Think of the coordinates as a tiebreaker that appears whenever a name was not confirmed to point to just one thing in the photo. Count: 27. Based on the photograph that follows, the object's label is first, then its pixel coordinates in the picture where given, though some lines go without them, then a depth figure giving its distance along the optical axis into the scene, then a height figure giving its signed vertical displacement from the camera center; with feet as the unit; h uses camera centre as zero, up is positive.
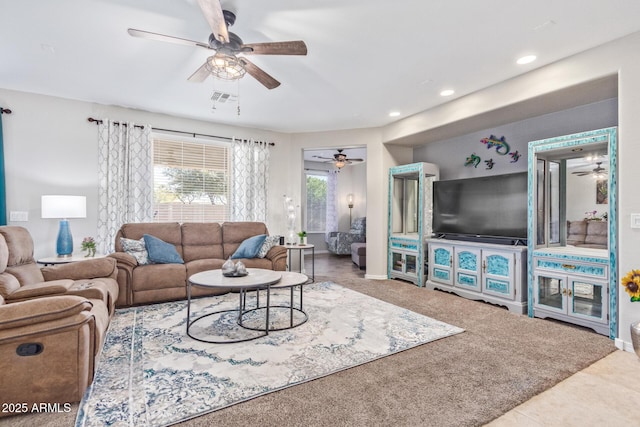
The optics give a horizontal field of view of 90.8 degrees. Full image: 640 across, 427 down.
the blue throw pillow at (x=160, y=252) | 13.50 -1.67
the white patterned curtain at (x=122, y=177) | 14.70 +1.73
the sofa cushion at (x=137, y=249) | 13.14 -1.53
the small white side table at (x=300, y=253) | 17.14 -2.44
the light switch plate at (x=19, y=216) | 13.05 -0.12
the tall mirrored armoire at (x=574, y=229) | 9.57 -0.58
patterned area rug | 6.18 -3.71
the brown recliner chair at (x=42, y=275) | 7.79 -1.86
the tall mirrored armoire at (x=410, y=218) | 16.71 -0.29
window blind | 16.56 +1.78
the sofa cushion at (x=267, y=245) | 15.67 -1.60
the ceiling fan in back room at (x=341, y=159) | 23.90 +4.26
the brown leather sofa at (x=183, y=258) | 12.42 -2.08
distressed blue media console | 12.34 -2.53
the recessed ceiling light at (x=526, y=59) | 10.02 +4.97
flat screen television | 13.20 +0.29
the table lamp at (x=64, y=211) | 12.14 +0.08
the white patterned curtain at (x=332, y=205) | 29.99 +0.78
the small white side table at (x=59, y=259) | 11.65 -1.78
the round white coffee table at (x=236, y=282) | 9.20 -2.10
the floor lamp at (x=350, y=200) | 29.93 +1.26
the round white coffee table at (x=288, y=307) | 10.17 -3.62
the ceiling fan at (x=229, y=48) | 7.43 +4.18
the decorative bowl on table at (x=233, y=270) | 10.37 -1.87
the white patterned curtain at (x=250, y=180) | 18.19 +1.95
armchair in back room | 26.81 -2.14
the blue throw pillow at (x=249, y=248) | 15.42 -1.71
